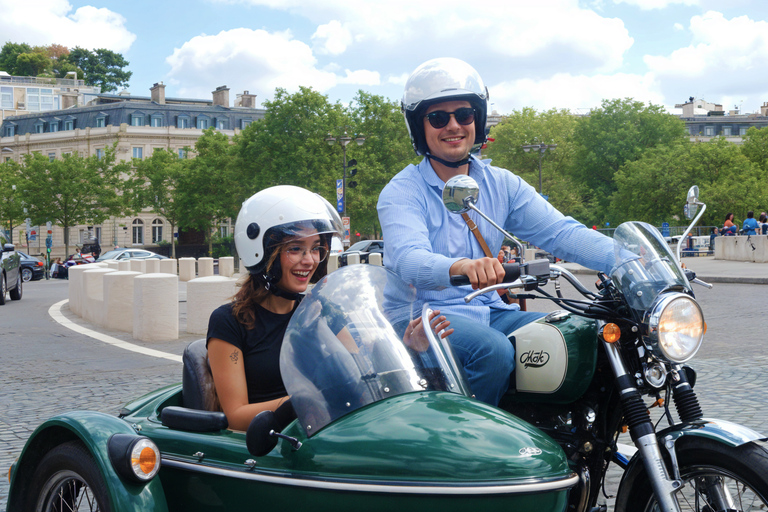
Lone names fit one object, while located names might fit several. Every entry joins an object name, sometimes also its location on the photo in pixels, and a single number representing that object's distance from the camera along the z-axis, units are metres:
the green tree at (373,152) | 49.66
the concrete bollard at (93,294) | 14.16
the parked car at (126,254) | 36.41
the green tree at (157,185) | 62.47
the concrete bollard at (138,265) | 25.09
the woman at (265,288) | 2.87
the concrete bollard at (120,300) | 12.91
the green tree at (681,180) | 50.28
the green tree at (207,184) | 60.03
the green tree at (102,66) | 119.50
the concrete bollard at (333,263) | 26.18
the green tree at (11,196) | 56.38
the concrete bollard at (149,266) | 25.87
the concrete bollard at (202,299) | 11.59
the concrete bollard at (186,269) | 28.67
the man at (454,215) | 2.96
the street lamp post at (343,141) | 37.54
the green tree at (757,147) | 61.03
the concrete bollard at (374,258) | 29.05
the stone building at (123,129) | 78.81
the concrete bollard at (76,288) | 15.80
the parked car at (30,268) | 35.34
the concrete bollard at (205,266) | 28.69
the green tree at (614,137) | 62.47
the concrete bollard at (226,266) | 29.17
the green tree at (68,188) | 55.75
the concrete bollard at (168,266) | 27.72
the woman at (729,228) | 33.72
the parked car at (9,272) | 18.18
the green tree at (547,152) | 65.62
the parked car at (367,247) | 38.91
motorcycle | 2.27
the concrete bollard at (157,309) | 11.29
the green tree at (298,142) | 49.53
